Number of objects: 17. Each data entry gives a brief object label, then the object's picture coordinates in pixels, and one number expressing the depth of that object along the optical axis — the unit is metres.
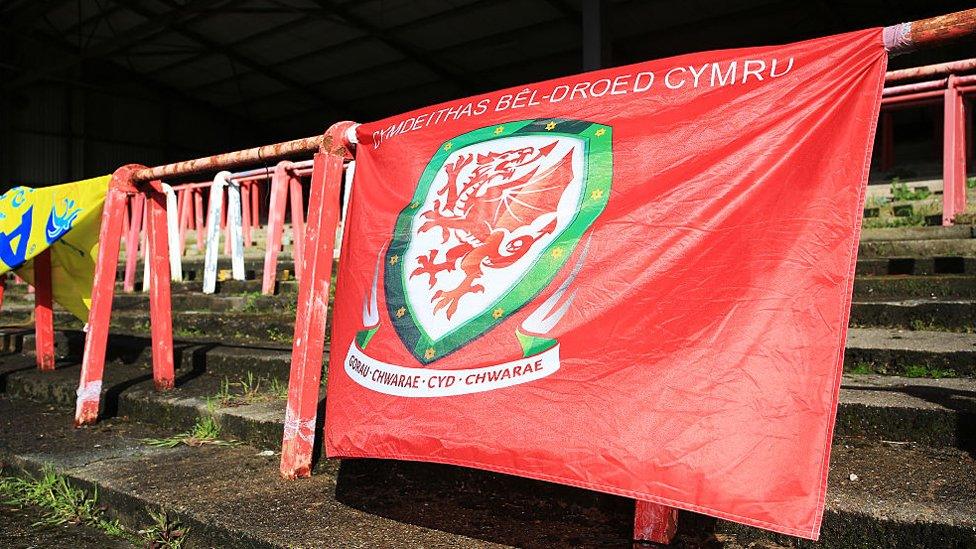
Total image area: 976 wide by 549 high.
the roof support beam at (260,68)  16.75
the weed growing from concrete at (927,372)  2.61
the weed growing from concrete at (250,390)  3.42
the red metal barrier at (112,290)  3.54
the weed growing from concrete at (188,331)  5.45
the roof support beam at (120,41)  14.65
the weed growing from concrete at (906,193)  5.78
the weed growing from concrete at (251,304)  5.70
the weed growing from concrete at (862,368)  2.79
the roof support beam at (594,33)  11.56
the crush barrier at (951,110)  4.11
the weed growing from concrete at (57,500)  2.52
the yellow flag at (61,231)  3.77
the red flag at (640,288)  1.51
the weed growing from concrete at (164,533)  2.21
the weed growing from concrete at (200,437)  3.10
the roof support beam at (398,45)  14.50
